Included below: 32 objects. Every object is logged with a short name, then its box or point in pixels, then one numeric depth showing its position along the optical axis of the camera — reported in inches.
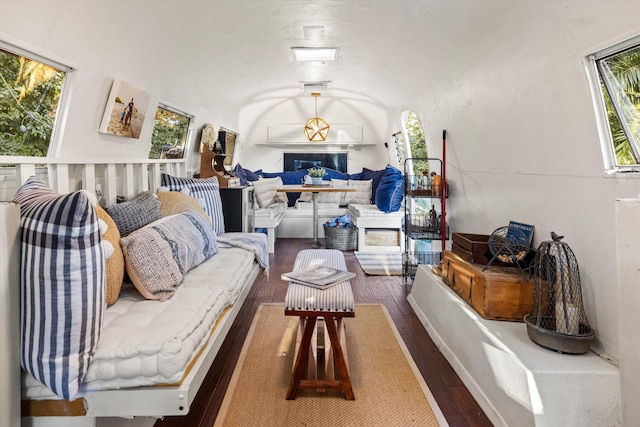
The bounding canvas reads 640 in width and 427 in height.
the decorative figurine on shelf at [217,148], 203.8
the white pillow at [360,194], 272.2
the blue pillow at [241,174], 240.1
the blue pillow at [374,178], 264.5
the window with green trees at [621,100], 76.1
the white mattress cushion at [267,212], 220.2
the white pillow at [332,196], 272.5
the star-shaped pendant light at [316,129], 287.1
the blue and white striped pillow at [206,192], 144.2
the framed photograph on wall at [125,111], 108.7
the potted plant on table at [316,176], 242.5
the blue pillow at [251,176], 265.1
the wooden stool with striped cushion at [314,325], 83.1
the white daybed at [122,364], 54.7
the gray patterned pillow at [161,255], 77.3
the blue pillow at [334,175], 291.5
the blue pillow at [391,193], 229.5
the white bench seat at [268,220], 220.4
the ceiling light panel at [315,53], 169.2
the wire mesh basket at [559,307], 76.3
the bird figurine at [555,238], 81.7
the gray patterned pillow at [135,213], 93.4
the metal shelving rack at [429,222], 168.1
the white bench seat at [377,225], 226.5
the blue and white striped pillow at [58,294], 54.0
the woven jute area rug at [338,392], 77.7
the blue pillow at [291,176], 296.7
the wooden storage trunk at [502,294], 92.2
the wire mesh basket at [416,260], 174.1
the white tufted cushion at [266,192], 238.7
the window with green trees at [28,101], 82.0
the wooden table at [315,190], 220.2
